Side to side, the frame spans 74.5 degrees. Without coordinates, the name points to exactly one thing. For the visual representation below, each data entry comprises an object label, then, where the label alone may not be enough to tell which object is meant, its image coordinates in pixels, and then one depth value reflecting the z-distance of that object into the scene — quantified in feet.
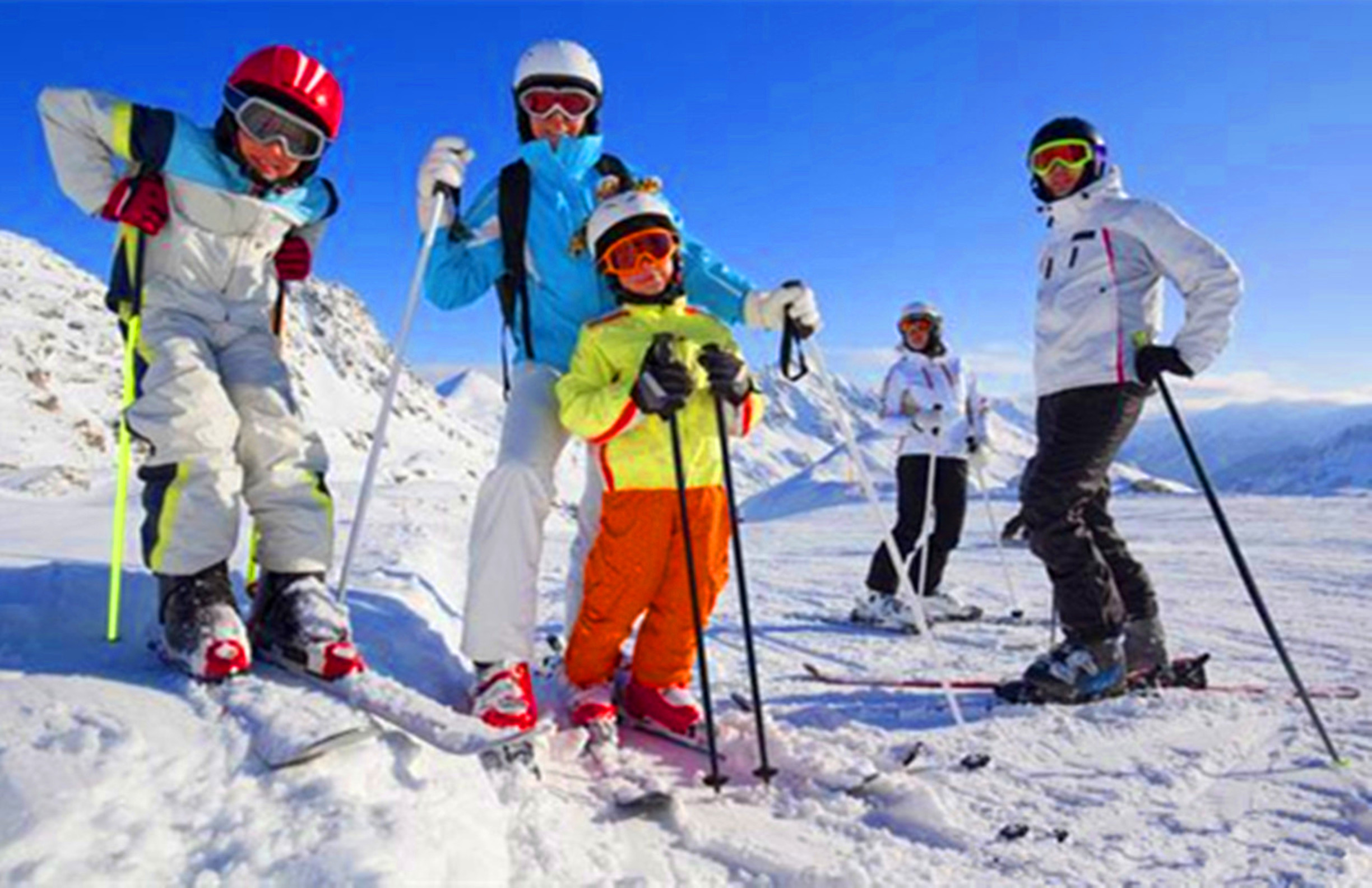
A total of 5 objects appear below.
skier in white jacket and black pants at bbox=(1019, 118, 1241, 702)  13.65
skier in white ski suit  9.09
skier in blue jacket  11.57
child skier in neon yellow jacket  11.23
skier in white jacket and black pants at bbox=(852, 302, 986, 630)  23.67
